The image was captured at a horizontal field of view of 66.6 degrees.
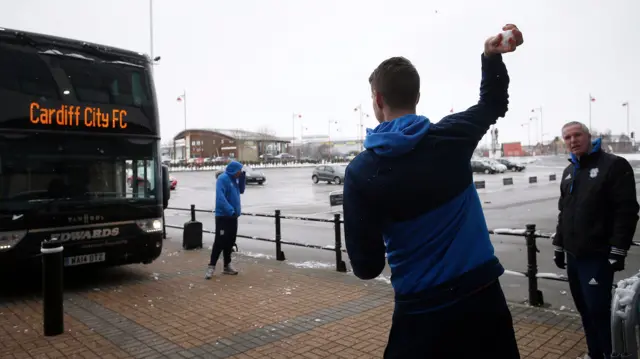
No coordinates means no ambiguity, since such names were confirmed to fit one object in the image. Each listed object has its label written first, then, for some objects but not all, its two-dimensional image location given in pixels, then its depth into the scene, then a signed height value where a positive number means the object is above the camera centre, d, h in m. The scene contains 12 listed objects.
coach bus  6.90 +0.41
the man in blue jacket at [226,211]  8.38 -0.59
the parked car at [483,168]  54.89 +0.44
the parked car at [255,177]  42.50 -0.10
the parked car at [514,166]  61.06 +0.63
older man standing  3.93 -0.45
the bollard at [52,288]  5.53 -1.26
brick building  107.12 +7.60
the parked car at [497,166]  55.06 +0.62
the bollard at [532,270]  6.11 -1.26
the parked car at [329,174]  41.22 +0.07
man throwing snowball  1.79 -0.24
